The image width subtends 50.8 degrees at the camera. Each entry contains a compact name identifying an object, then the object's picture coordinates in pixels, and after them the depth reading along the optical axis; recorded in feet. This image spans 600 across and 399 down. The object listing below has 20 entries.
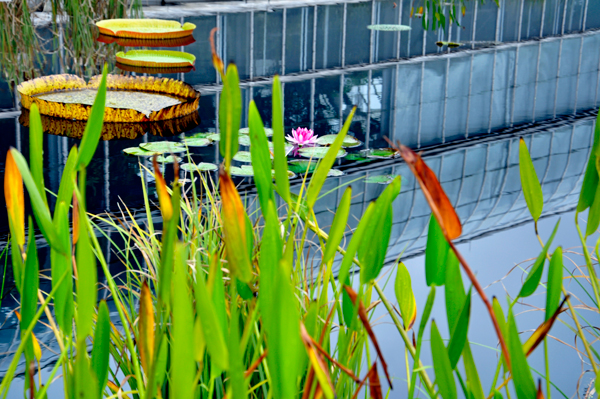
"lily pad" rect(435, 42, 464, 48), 23.27
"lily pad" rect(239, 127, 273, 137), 11.83
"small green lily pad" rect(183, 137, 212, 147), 11.63
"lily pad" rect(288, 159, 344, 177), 10.59
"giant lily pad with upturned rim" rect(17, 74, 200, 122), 13.24
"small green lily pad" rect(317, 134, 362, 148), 12.09
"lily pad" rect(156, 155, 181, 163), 10.56
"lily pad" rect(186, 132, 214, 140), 12.09
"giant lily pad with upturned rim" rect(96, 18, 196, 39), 15.80
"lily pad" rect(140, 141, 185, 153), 11.19
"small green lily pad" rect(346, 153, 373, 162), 11.49
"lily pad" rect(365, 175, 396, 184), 10.25
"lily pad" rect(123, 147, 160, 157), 11.07
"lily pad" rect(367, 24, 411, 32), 24.90
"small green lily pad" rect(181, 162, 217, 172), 10.12
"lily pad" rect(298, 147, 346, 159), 11.16
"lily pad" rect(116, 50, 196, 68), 18.20
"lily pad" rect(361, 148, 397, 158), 11.69
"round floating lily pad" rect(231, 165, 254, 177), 10.01
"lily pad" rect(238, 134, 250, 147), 11.43
